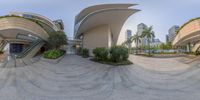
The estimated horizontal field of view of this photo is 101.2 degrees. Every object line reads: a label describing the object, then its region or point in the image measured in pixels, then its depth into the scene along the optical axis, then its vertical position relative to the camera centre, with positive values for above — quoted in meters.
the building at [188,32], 11.96 +2.77
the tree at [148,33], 22.89 +4.57
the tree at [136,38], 27.99 +3.88
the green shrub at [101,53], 9.83 -0.42
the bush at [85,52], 14.14 -0.40
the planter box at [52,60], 9.84 -1.28
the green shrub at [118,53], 9.23 -0.41
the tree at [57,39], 14.60 +1.98
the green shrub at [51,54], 10.96 -0.63
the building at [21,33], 12.31 +2.91
